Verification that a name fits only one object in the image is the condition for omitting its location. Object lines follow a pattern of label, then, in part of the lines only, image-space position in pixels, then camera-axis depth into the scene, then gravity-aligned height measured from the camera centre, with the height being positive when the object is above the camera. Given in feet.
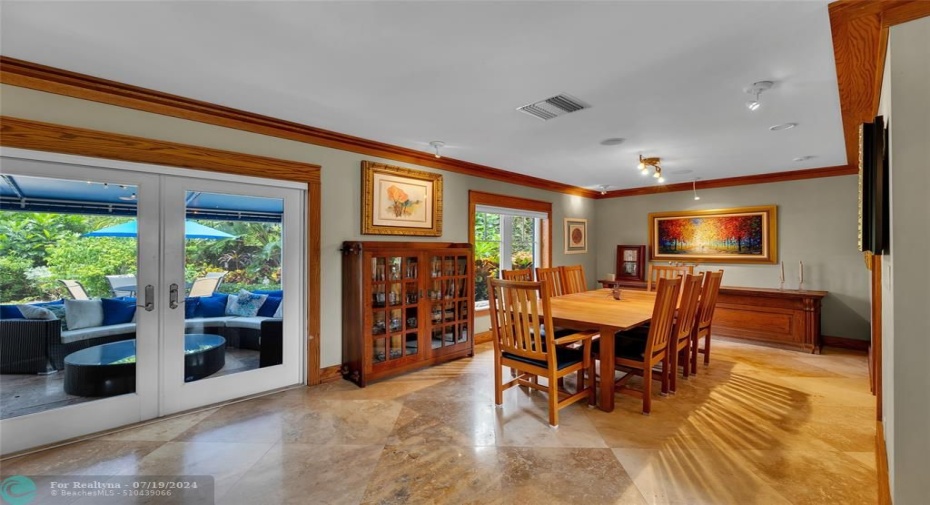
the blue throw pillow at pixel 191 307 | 8.98 -1.22
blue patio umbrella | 8.01 +0.60
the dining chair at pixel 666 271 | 14.20 -0.75
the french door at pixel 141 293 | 7.30 -0.83
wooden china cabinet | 10.84 -1.65
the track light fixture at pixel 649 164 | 13.21 +3.20
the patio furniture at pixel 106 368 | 7.76 -2.41
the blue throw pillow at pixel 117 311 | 8.05 -1.17
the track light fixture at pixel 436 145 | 11.72 +3.51
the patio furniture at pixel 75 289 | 7.68 -0.65
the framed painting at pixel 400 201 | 11.94 +1.85
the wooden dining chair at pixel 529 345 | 8.32 -2.21
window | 16.81 +0.88
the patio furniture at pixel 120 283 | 8.08 -0.56
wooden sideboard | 14.30 -2.64
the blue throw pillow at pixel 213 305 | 9.30 -1.23
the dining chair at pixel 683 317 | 10.15 -1.84
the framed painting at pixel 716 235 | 16.60 +0.80
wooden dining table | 9.07 -1.65
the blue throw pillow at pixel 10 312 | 7.04 -1.02
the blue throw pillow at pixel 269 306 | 10.32 -1.40
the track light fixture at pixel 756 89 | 7.38 +3.29
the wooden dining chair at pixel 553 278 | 13.67 -0.93
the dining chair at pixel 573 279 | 14.84 -1.07
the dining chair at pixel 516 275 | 12.19 -0.69
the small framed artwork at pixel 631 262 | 20.02 -0.51
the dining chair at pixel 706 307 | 11.73 -1.80
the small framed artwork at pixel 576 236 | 19.94 +0.96
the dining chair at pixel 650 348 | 9.05 -2.52
